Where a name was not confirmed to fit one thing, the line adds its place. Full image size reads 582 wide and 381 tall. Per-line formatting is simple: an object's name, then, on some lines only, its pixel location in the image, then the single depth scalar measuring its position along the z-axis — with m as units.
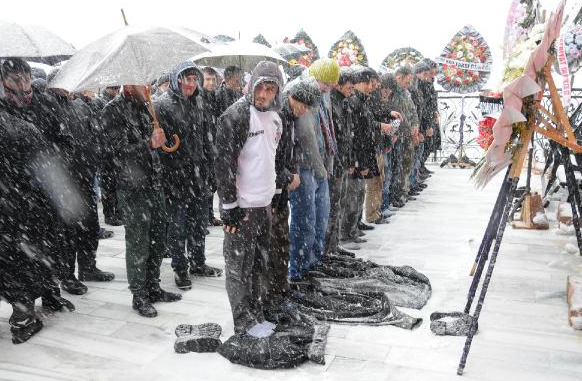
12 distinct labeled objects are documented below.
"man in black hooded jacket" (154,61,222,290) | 4.72
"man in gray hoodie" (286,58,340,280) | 4.84
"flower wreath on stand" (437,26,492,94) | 12.88
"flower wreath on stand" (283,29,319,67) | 15.10
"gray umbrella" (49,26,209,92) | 3.80
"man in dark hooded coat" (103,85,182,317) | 4.25
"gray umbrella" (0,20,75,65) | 3.65
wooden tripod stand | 3.57
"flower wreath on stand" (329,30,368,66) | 14.15
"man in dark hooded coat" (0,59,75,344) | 4.00
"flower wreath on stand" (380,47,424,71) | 12.64
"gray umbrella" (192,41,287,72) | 6.44
